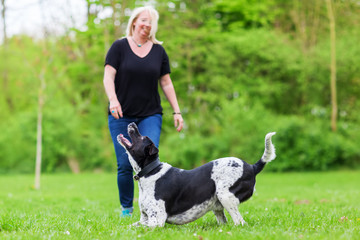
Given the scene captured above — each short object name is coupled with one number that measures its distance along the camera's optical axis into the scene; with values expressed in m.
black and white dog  3.97
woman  4.88
